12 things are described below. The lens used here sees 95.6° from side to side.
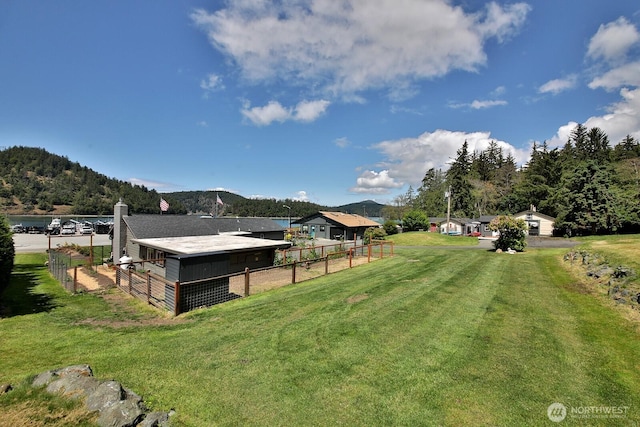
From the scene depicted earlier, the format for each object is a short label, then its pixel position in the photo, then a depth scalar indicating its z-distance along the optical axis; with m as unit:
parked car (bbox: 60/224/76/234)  42.06
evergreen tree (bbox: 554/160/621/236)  32.97
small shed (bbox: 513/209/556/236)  43.16
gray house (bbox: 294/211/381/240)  39.19
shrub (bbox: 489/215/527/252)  23.97
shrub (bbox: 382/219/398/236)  46.70
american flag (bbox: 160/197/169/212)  24.25
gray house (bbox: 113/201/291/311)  10.59
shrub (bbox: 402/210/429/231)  49.22
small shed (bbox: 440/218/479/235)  51.62
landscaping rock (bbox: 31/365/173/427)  3.74
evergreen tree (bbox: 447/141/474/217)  62.41
